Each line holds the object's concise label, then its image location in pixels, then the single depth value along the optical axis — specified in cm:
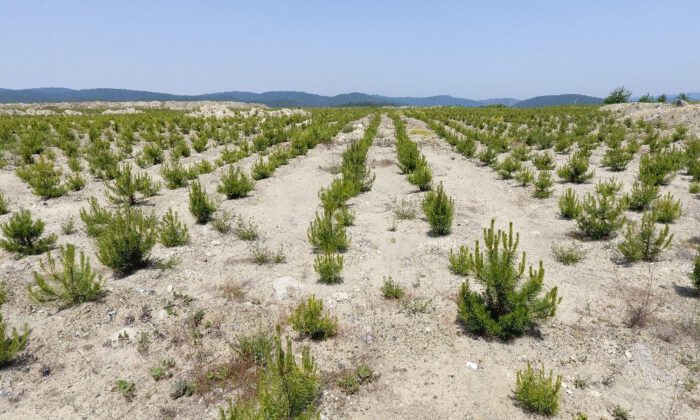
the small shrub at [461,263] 608
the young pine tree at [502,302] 457
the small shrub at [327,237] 695
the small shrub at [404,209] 890
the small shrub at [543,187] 1048
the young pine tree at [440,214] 777
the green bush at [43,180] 1022
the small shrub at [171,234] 714
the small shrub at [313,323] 466
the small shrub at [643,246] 632
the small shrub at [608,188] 931
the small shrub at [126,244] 603
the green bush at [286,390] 310
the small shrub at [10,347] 411
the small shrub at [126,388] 382
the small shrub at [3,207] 909
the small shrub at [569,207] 845
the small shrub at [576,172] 1181
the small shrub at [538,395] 352
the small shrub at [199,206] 831
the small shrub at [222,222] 800
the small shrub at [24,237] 670
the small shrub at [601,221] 738
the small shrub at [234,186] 1023
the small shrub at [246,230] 762
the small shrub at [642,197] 873
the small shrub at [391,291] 562
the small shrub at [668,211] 788
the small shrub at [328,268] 599
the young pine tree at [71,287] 518
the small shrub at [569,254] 651
